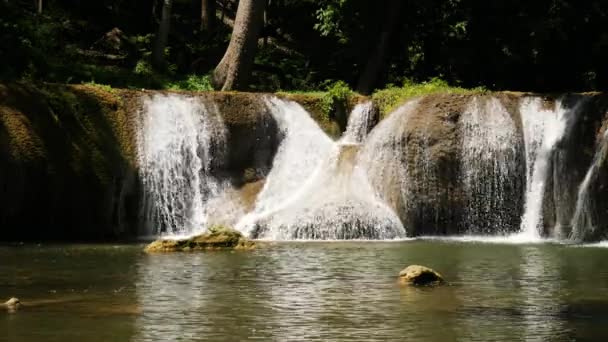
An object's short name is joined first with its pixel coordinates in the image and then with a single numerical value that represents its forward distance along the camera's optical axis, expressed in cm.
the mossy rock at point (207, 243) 2308
